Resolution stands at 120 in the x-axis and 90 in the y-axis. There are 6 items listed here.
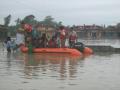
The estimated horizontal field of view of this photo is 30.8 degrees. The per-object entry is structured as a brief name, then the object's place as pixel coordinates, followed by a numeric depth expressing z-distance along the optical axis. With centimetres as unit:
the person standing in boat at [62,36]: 1205
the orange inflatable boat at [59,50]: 1150
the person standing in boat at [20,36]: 1341
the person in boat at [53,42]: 1222
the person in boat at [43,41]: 1231
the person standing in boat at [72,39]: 1257
